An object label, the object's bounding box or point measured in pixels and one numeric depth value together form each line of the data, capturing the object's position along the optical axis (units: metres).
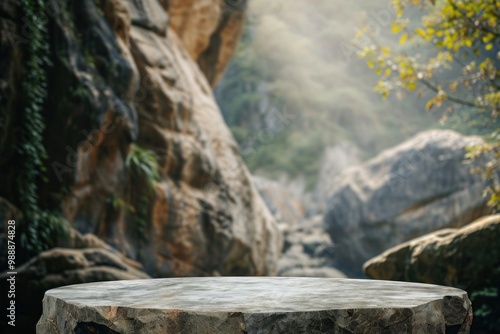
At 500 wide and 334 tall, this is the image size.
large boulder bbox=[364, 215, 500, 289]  5.14
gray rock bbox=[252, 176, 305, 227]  20.34
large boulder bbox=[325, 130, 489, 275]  13.86
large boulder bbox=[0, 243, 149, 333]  4.92
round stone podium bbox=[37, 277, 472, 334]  2.25
